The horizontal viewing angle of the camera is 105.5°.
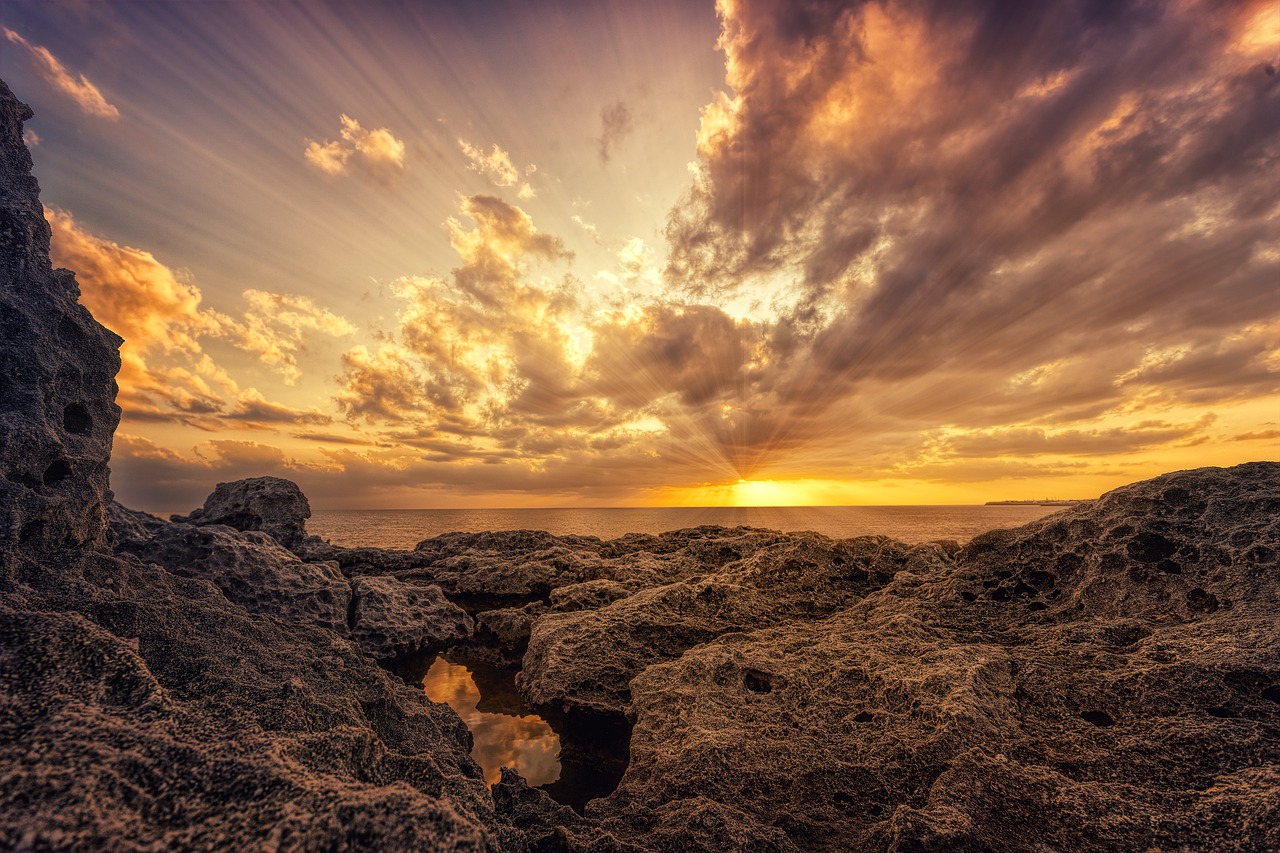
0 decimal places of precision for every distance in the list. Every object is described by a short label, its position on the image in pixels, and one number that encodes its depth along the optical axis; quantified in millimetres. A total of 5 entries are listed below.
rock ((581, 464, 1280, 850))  3590
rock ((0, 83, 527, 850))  2184
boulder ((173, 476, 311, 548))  17406
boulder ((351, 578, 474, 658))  10008
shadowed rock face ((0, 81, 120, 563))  5219
